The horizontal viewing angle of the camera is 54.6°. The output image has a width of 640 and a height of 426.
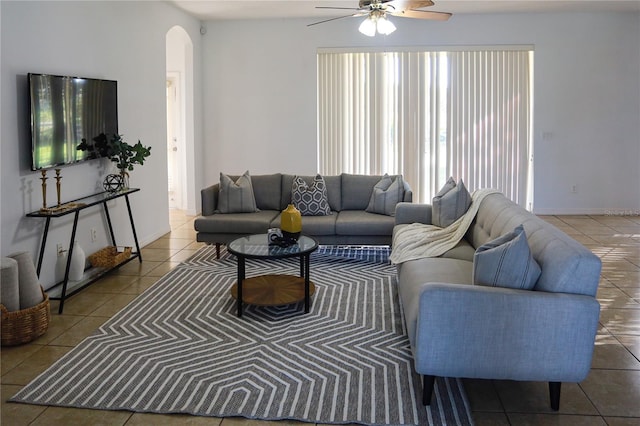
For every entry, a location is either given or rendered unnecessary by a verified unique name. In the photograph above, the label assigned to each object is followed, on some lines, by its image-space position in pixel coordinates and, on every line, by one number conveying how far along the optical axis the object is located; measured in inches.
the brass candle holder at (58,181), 184.1
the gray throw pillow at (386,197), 239.6
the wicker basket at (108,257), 210.1
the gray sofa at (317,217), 229.6
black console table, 175.5
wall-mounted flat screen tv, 176.2
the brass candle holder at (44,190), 178.1
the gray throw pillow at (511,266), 117.3
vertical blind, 330.0
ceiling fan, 179.5
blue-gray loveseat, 112.0
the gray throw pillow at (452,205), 199.0
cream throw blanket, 173.6
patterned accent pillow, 243.6
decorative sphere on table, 222.4
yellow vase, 185.6
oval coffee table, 170.7
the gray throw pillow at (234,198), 243.8
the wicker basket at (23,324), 146.6
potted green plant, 213.2
